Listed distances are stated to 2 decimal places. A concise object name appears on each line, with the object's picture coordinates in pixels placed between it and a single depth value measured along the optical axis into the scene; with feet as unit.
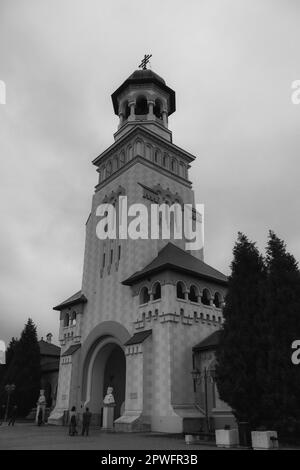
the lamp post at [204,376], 83.78
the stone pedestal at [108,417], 83.58
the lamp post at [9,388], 108.37
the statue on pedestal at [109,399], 85.81
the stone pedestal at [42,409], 102.51
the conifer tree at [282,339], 54.85
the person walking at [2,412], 125.39
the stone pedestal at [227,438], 52.61
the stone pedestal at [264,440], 49.34
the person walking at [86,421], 72.79
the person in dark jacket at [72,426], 70.90
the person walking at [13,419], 99.13
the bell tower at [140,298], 84.28
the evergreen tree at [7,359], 131.34
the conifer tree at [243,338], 59.67
